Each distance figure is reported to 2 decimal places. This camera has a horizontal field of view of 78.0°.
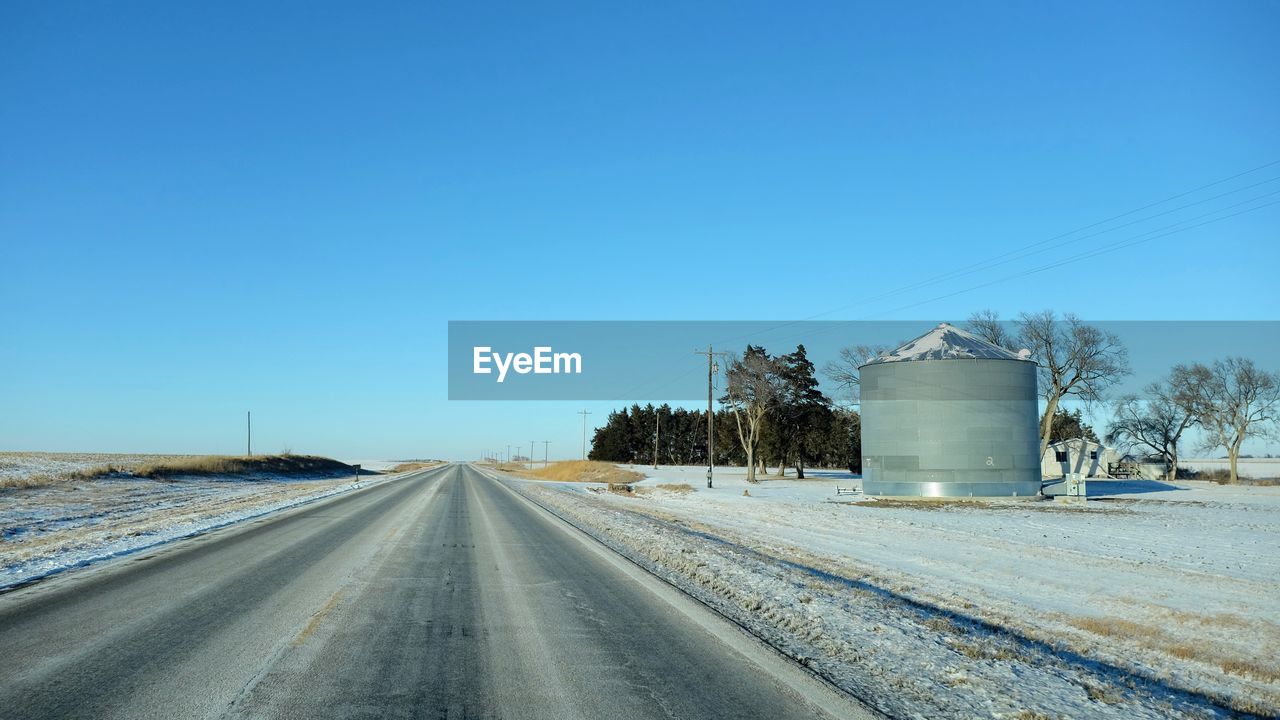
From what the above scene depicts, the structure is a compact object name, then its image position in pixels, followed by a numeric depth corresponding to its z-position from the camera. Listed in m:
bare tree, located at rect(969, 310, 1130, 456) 51.53
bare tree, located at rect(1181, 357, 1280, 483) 64.12
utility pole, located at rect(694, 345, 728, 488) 50.02
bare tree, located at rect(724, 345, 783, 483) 61.56
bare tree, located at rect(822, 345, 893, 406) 65.88
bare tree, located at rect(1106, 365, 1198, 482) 68.69
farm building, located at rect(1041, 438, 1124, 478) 71.50
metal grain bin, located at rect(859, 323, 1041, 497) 34.50
